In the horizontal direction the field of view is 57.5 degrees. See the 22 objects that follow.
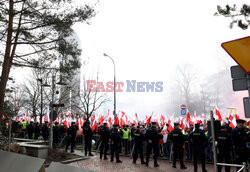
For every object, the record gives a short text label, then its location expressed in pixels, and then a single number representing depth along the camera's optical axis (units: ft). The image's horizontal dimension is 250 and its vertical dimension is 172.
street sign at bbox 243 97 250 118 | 15.90
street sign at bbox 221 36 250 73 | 15.72
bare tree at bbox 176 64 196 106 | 142.29
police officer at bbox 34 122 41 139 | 66.57
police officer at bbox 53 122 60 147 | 55.21
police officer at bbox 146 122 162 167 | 33.73
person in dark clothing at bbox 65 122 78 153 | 46.19
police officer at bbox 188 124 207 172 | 29.58
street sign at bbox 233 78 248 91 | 17.15
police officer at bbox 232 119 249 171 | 24.26
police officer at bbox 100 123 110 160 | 40.91
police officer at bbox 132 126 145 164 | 36.83
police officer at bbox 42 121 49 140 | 61.46
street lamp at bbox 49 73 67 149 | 41.28
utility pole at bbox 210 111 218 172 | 16.23
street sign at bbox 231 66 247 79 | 17.36
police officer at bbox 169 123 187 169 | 32.68
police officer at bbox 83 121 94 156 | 42.24
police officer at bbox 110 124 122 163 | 38.40
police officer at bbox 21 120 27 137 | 71.72
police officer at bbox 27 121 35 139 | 67.00
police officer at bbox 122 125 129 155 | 46.30
